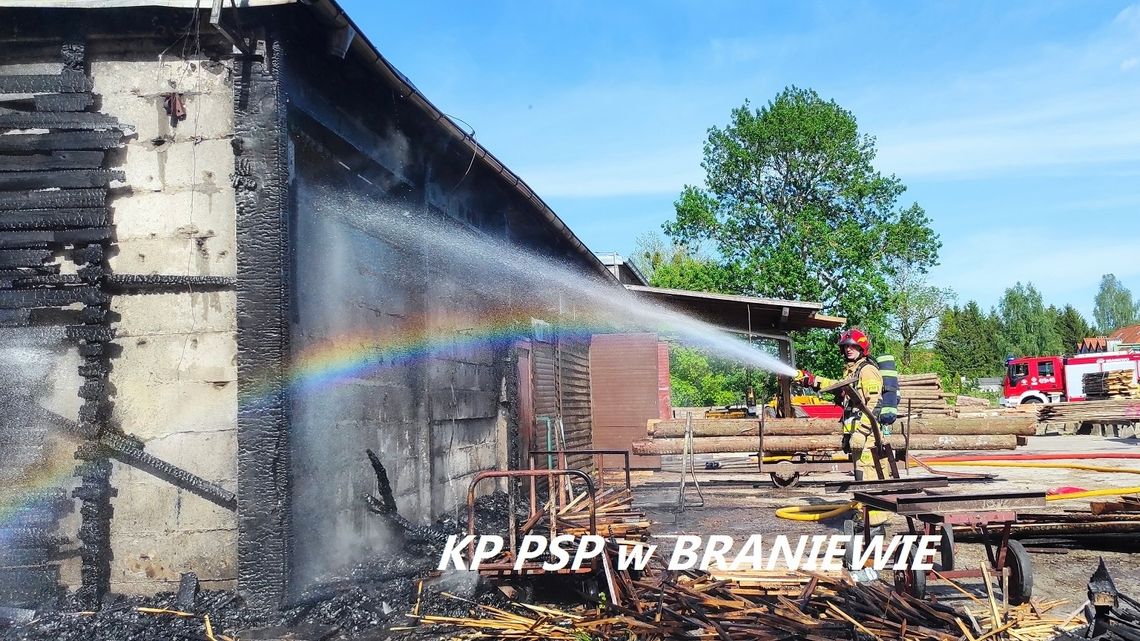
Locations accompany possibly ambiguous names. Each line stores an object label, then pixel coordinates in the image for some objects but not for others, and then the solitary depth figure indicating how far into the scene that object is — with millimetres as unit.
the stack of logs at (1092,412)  26578
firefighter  9289
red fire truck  33812
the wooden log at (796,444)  12141
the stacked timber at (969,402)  33562
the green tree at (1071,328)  73375
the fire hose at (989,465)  9242
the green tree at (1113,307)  109312
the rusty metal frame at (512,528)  5758
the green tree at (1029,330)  71562
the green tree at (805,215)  37688
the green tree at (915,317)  54750
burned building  6129
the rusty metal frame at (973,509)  5773
